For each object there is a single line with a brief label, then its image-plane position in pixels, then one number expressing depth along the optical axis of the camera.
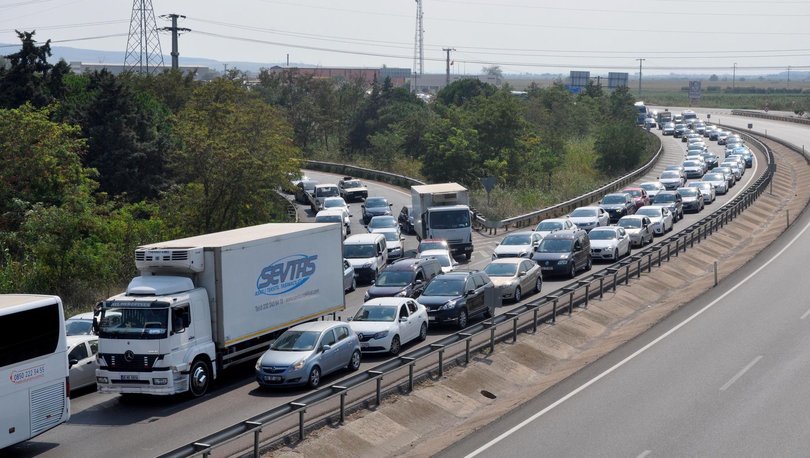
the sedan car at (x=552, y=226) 42.12
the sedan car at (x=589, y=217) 45.03
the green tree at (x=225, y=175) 42.44
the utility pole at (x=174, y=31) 85.19
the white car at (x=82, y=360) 22.19
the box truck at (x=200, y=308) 20.41
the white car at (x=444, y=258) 35.12
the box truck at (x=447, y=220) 41.56
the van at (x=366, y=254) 37.06
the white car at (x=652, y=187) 58.85
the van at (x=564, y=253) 35.19
